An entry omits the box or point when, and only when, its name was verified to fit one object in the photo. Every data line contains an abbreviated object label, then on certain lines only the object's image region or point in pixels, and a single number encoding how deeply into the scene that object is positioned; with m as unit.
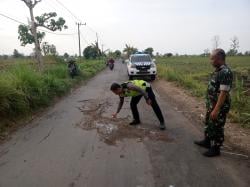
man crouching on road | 4.19
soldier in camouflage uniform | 3.03
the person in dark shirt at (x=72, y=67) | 11.82
